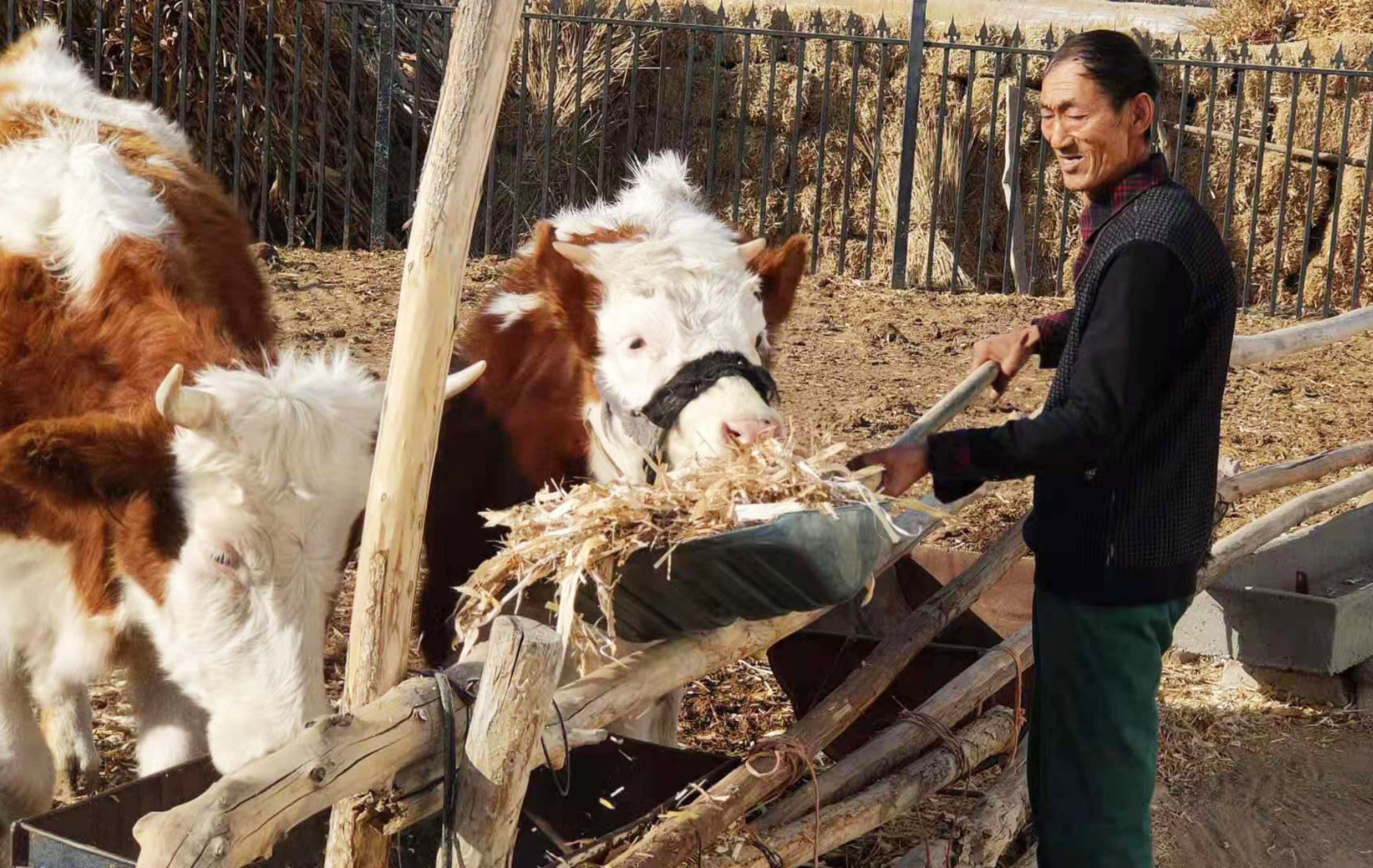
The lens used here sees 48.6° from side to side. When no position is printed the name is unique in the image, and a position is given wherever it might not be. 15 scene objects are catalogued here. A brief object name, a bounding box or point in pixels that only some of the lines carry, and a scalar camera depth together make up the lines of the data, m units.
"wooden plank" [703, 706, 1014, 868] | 3.38
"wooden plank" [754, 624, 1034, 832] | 3.57
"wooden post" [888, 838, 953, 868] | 3.72
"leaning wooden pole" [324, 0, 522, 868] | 2.64
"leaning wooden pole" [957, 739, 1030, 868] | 3.87
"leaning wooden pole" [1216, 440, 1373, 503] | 5.27
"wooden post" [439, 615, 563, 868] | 2.42
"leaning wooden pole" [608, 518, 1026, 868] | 3.00
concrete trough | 5.46
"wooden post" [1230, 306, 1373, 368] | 5.16
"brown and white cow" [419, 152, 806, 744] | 3.74
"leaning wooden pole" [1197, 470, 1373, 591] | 5.34
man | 2.84
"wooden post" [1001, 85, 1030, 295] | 10.82
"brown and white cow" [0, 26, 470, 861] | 3.41
